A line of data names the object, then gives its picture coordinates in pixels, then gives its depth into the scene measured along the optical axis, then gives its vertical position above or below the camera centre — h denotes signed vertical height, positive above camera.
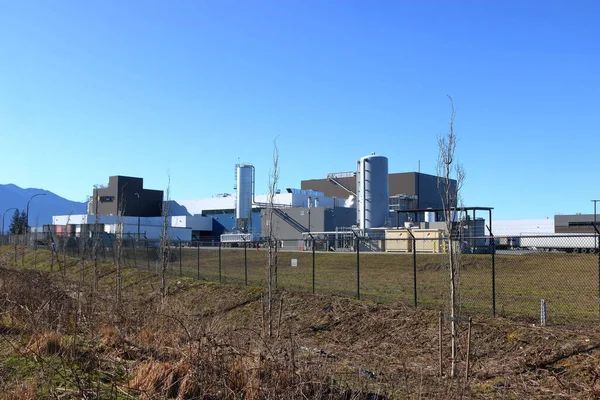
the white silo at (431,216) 66.69 +2.07
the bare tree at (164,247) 19.72 -0.54
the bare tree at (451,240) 9.81 -0.11
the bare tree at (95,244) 19.72 -0.49
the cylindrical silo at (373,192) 51.41 +3.68
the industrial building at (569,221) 77.25 +1.87
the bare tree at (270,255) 14.42 -0.61
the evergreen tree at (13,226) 109.60 +0.90
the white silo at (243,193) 71.50 +4.93
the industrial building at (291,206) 52.06 +3.57
